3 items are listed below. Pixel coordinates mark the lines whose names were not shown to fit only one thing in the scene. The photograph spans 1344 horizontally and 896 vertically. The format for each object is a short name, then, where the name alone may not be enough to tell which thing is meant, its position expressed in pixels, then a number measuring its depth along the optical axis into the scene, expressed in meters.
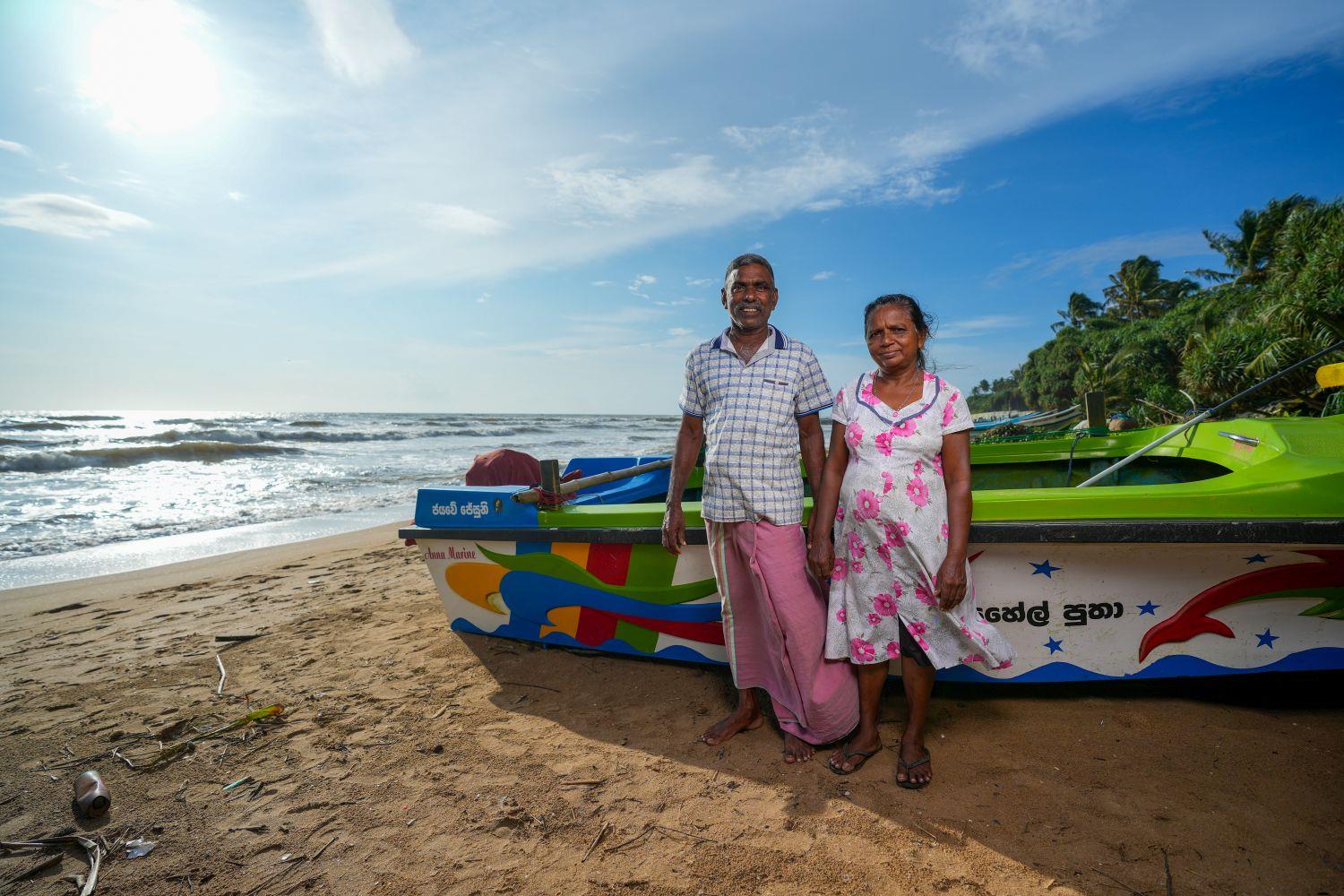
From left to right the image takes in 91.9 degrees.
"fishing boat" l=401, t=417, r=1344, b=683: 2.28
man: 2.43
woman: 2.21
